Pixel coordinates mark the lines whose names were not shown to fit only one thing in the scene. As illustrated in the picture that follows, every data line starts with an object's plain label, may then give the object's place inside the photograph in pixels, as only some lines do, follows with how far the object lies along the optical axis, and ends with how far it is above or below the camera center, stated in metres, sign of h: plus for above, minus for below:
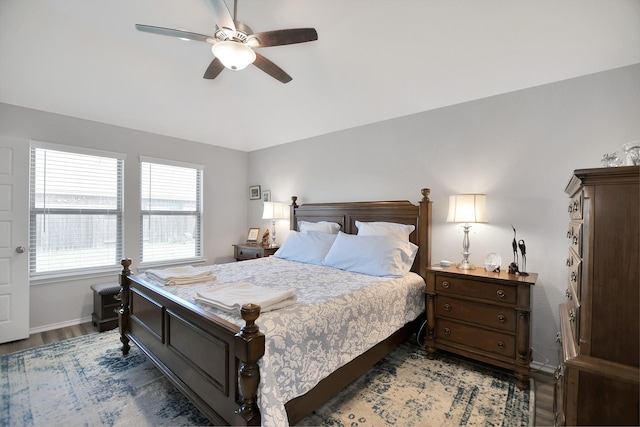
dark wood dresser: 1.09 -0.37
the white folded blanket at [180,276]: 2.31 -0.54
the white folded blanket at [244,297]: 1.66 -0.53
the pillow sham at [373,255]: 2.73 -0.42
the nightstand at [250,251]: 4.28 -0.60
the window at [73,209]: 3.25 +0.02
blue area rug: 1.84 -1.32
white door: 2.89 -0.29
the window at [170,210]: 4.09 +0.02
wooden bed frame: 1.35 -0.89
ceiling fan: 1.87 +1.19
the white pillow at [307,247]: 3.34 -0.41
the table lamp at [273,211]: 4.45 +0.02
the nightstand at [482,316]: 2.21 -0.86
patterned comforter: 1.46 -0.69
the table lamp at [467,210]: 2.63 +0.04
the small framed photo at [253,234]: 4.92 -0.38
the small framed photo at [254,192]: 5.07 +0.36
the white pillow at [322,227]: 3.75 -0.18
